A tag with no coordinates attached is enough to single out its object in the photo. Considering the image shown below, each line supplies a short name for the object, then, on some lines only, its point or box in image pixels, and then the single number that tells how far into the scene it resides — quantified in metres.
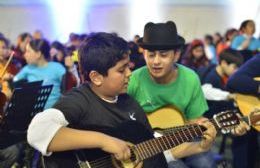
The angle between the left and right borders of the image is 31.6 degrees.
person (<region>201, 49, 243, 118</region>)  4.04
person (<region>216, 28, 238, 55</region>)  8.28
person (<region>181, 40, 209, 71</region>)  5.77
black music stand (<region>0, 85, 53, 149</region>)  3.03
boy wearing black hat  2.80
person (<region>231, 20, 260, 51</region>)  7.09
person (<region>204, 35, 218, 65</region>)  9.29
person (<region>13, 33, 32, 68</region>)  6.34
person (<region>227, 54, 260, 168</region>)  3.54
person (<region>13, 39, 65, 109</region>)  4.69
